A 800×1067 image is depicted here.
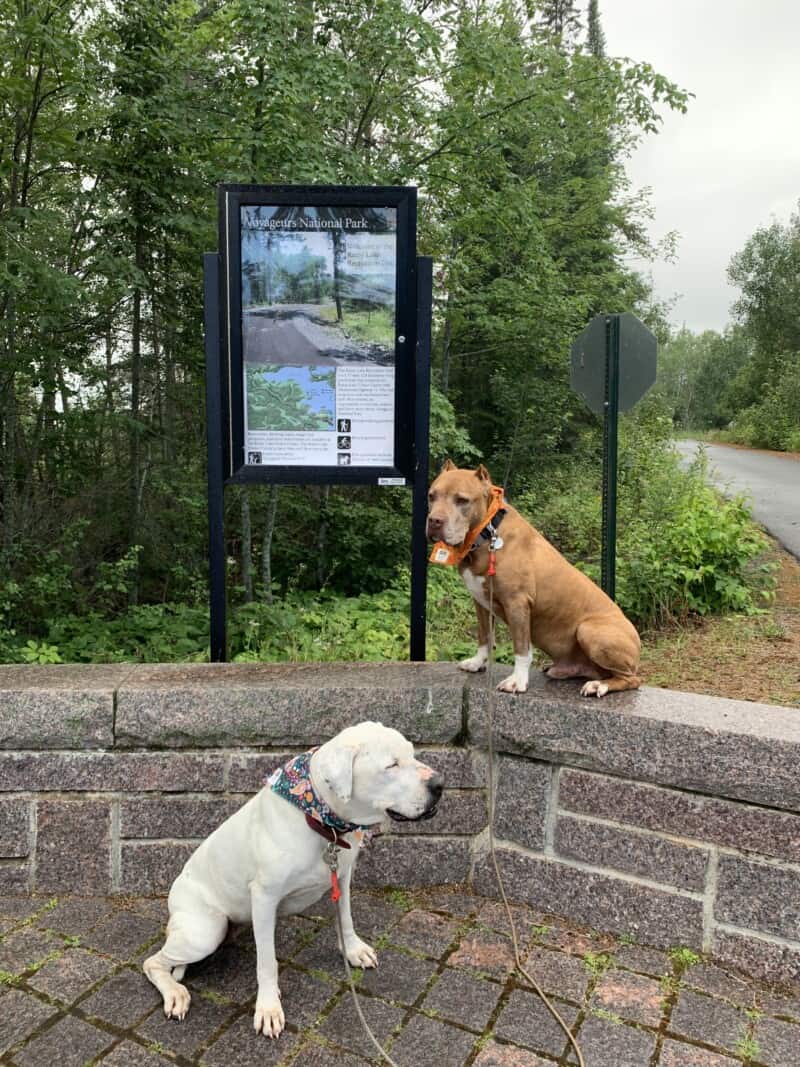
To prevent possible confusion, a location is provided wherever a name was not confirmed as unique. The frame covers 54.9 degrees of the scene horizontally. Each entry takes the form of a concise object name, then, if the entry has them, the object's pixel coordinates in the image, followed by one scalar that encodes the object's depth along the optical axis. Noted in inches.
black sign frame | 141.1
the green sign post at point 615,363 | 196.7
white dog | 92.9
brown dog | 124.6
